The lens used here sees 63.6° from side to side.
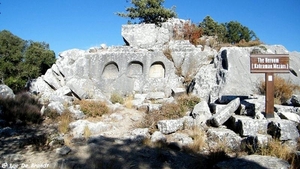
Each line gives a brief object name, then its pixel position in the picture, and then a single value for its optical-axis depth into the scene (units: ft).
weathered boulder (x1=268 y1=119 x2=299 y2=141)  22.24
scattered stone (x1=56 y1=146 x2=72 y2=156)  20.85
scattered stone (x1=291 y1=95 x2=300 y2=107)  29.91
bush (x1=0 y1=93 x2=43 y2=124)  33.47
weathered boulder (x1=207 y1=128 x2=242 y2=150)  23.45
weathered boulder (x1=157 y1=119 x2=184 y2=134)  28.32
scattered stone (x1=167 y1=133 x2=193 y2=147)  24.50
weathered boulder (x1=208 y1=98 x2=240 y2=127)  28.09
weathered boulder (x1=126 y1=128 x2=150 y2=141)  25.61
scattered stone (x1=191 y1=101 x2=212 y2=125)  30.71
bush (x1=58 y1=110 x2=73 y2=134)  29.38
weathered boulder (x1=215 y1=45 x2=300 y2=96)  38.29
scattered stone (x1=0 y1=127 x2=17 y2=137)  27.08
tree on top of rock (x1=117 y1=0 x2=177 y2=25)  66.54
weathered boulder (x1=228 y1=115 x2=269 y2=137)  24.97
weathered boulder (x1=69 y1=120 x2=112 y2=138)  28.48
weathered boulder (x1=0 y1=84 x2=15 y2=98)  41.30
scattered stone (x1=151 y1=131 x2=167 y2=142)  24.81
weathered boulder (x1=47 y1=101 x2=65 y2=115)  37.40
